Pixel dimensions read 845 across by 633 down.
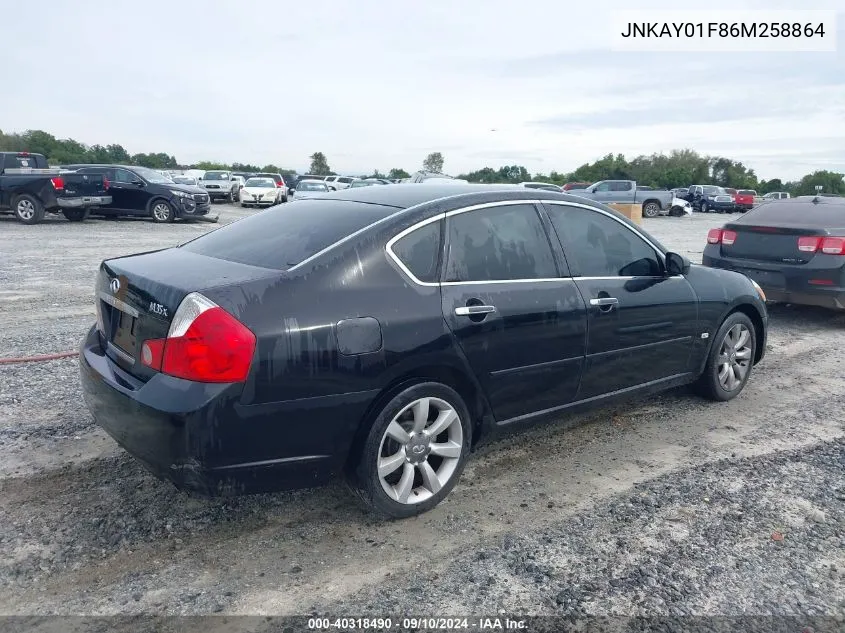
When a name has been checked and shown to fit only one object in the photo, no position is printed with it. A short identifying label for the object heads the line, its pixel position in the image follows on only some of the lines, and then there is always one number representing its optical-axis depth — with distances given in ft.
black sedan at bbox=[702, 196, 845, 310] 24.44
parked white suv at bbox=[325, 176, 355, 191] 110.83
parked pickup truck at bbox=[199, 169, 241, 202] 104.01
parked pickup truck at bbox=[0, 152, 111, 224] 59.36
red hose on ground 18.26
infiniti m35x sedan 9.37
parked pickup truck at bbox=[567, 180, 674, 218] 101.96
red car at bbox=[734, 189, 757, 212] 148.25
